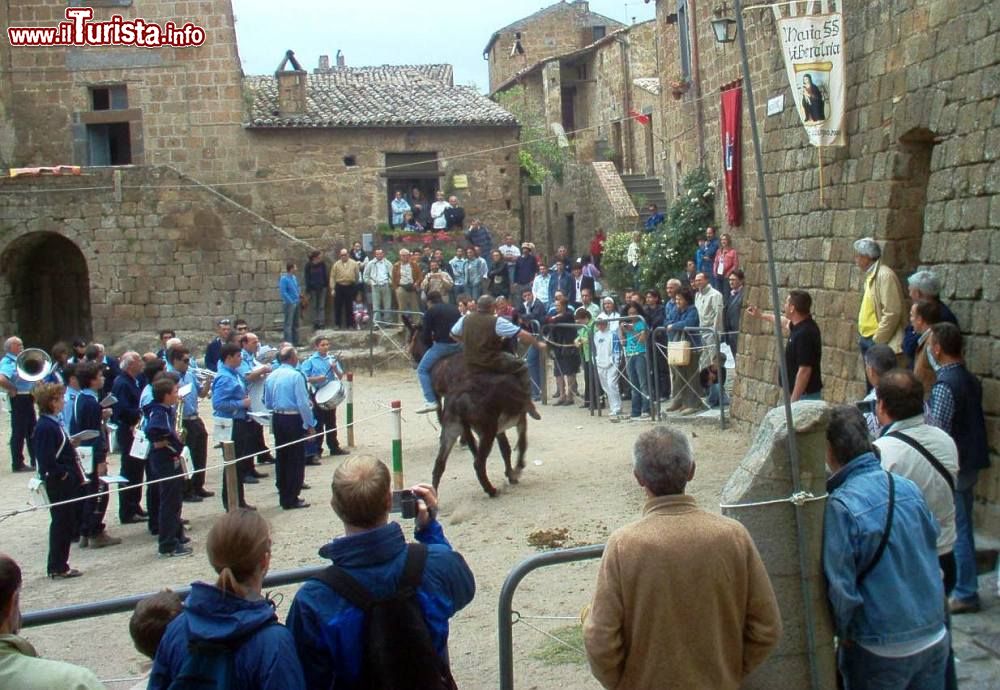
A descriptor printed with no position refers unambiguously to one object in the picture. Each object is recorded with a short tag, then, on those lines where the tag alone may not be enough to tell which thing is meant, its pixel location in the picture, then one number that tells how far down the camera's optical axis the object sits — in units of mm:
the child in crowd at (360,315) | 26000
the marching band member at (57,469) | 9836
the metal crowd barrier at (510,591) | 4688
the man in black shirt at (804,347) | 9438
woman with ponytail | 3357
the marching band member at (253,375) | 12898
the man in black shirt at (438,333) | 13734
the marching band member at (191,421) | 12156
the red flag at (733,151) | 17375
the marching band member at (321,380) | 14695
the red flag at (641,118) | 33953
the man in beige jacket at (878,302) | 9219
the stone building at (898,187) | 8086
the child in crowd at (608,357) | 15820
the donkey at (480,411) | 11359
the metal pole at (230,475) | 10672
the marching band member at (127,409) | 11859
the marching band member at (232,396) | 12180
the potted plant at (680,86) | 25094
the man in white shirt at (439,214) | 28609
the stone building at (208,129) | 29078
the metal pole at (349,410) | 15500
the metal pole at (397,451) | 11289
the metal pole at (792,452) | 3905
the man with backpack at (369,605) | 3494
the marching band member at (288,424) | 12031
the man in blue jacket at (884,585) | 3848
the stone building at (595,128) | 31656
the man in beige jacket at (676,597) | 3449
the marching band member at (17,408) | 15344
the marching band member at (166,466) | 10578
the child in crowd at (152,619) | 4234
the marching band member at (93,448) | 10820
